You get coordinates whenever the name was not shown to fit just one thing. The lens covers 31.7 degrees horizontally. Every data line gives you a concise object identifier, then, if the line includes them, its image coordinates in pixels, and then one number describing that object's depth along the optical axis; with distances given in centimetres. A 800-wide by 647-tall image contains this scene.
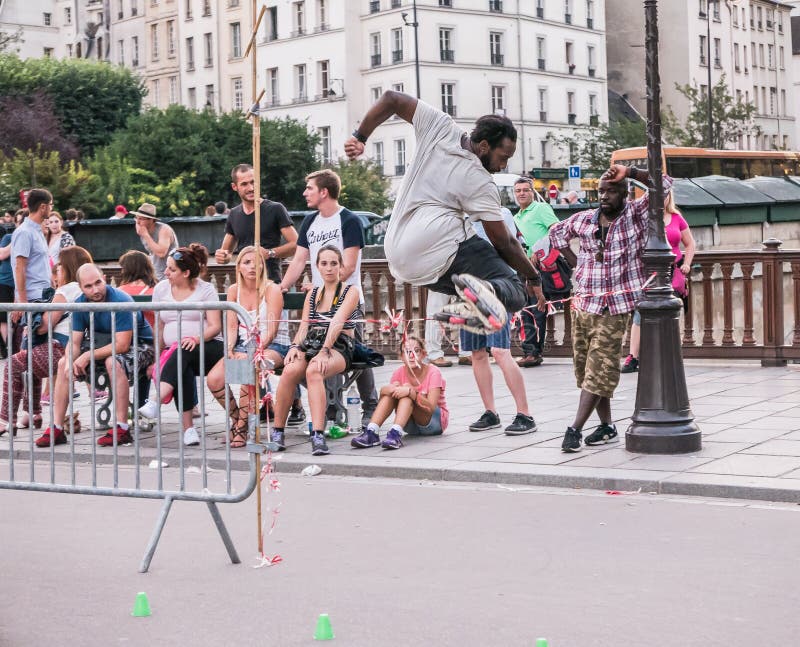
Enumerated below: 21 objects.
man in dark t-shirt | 1180
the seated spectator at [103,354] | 775
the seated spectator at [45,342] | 856
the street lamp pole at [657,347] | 922
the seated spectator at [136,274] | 1185
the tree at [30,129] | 5712
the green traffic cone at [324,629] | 507
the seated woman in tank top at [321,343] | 998
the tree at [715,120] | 6800
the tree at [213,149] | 5781
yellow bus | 4666
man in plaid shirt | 928
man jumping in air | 779
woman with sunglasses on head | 698
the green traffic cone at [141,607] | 554
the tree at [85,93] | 7262
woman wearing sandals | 985
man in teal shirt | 1488
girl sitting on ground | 1001
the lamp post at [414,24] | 6561
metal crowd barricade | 649
